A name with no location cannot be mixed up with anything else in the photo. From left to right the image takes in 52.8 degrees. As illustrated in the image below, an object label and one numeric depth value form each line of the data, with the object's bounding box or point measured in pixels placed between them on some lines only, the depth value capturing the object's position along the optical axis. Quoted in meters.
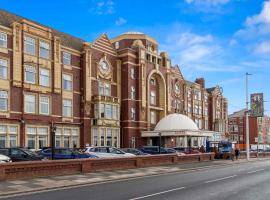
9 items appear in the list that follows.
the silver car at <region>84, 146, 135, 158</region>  23.49
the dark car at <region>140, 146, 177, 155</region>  29.60
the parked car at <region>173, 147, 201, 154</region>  33.08
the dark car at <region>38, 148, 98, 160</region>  21.19
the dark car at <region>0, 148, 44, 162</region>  18.59
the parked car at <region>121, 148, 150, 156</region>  26.87
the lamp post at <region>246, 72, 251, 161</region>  33.08
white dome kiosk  40.21
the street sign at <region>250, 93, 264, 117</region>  32.25
